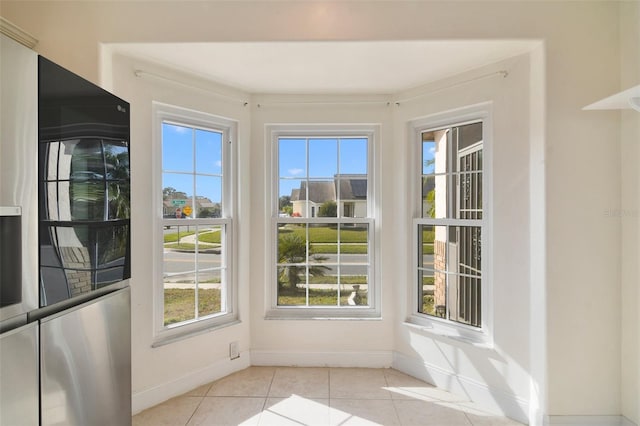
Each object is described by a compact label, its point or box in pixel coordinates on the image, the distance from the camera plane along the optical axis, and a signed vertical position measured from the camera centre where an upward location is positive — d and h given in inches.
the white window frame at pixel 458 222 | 86.4 -3.0
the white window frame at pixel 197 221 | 86.7 -2.3
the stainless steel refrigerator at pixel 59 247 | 38.0 -5.0
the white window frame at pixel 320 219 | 106.0 -2.2
